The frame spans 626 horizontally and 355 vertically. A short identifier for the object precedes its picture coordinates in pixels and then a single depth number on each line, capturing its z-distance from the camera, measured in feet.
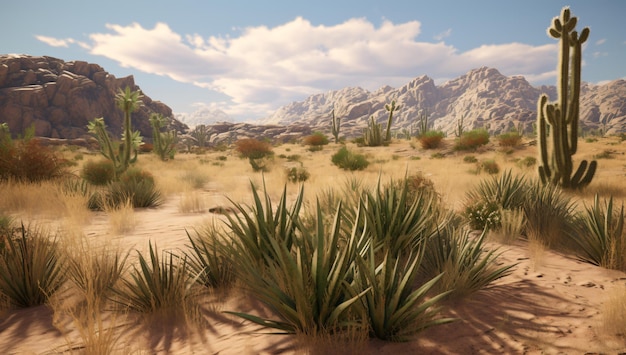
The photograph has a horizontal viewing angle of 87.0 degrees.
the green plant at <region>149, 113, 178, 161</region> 85.46
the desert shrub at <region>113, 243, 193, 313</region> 10.55
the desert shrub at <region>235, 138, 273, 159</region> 83.93
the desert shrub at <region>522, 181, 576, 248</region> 17.43
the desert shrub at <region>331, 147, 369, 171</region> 53.52
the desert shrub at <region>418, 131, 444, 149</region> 79.92
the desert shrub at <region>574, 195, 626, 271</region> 13.99
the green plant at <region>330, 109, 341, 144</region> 122.98
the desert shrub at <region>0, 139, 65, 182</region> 32.81
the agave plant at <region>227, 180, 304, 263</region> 11.87
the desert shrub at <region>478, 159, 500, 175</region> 46.91
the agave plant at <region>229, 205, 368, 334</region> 8.05
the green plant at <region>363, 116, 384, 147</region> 93.76
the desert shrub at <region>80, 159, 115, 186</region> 39.32
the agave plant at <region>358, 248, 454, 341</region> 8.13
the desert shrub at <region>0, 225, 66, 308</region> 11.59
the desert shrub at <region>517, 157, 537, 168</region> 50.48
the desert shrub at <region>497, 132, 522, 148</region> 70.59
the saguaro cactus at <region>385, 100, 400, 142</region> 102.78
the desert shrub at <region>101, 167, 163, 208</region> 28.45
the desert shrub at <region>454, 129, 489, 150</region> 73.87
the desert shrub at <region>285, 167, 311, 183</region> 42.34
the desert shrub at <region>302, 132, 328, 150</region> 101.71
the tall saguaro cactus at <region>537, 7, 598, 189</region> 31.01
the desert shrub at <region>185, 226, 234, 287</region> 12.28
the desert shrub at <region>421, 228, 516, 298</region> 10.91
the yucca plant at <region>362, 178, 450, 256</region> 12.98
